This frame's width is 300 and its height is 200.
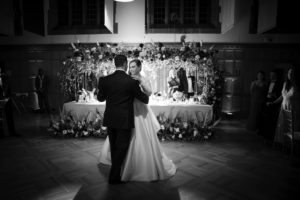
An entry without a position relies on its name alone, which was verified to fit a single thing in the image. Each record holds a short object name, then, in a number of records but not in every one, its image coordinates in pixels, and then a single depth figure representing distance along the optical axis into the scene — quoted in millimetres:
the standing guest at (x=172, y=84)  5641
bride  2949
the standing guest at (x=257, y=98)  5582
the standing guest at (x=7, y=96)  4965
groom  2623
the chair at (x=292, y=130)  3484
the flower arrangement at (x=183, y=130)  5020
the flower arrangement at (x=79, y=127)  5227
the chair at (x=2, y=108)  4855
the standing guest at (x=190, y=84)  6090
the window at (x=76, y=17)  8320
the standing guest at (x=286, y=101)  4004
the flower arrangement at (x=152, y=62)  5543
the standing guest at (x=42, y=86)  8570
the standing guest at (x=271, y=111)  4910
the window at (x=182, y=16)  7969
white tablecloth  5162
